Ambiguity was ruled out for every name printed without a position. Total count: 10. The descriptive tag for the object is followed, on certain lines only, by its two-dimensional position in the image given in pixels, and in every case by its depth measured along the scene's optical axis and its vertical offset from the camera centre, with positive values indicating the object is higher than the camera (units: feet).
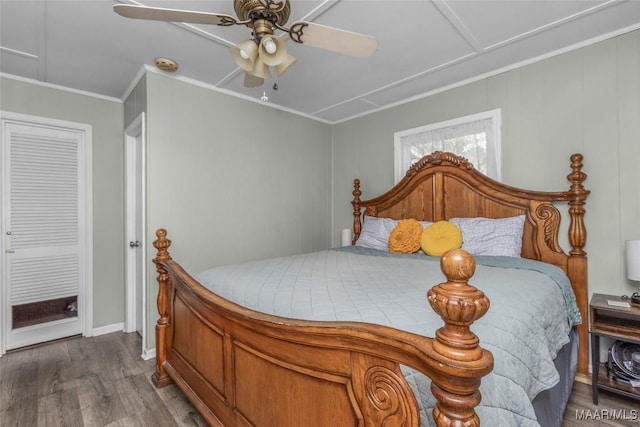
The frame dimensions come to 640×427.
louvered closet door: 9.30 -0.55
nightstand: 6.21 -2.50
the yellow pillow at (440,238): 8.52 -0.72
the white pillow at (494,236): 7.97 -0.64
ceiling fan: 4.62 +3.03
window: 9.29 +2.47
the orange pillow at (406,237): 9.19 -0.73
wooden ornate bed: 2.26 -1.54
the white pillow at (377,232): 10.21 -0.66
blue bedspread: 3.02 -1.29
